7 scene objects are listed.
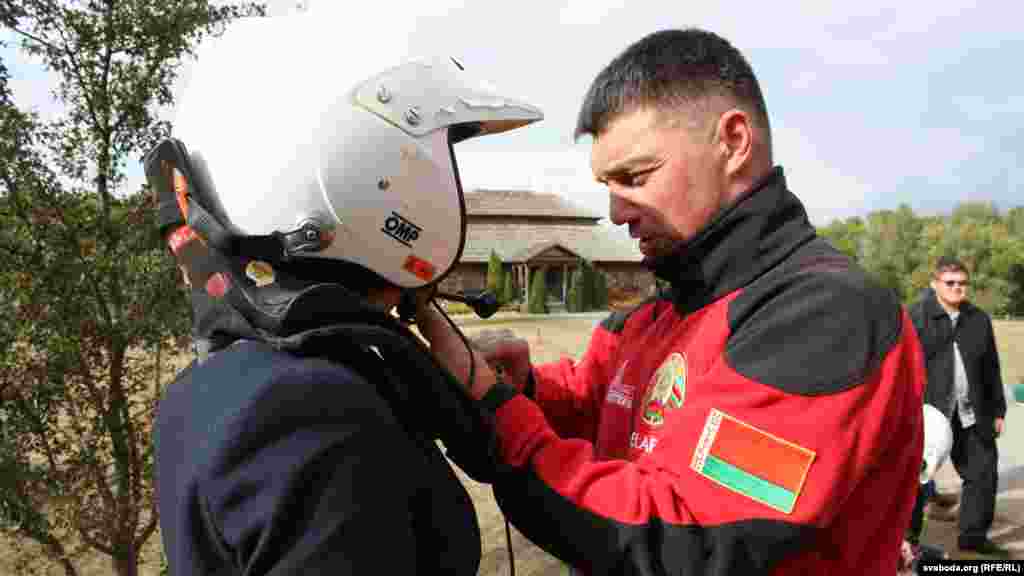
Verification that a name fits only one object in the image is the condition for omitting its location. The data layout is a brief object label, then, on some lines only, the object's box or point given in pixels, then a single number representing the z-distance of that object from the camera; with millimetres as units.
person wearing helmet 1000
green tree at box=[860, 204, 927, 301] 46594
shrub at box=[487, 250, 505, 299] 33250
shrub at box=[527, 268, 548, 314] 32219
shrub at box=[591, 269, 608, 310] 36031
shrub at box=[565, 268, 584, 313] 34875
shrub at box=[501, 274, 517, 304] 33188
